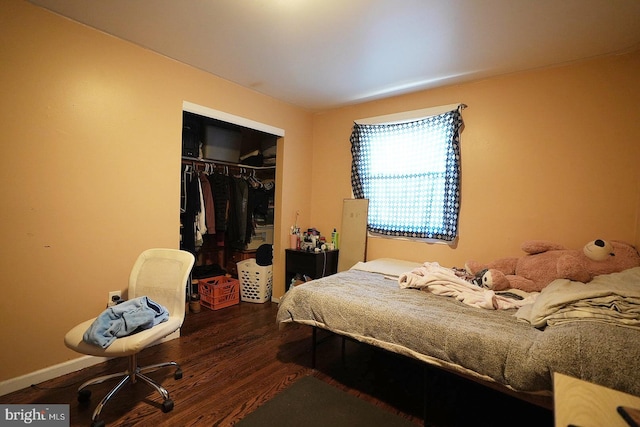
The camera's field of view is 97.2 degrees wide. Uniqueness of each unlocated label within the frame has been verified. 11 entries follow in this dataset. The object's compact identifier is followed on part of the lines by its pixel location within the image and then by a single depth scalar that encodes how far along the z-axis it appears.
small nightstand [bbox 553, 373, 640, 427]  0.66
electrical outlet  2.18
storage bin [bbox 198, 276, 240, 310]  3.25
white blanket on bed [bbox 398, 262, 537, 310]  1.83
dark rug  1.52
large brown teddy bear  1.83
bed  1.16
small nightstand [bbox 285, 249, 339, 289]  3.29
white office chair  1.51
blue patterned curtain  2.79
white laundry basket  3.50
